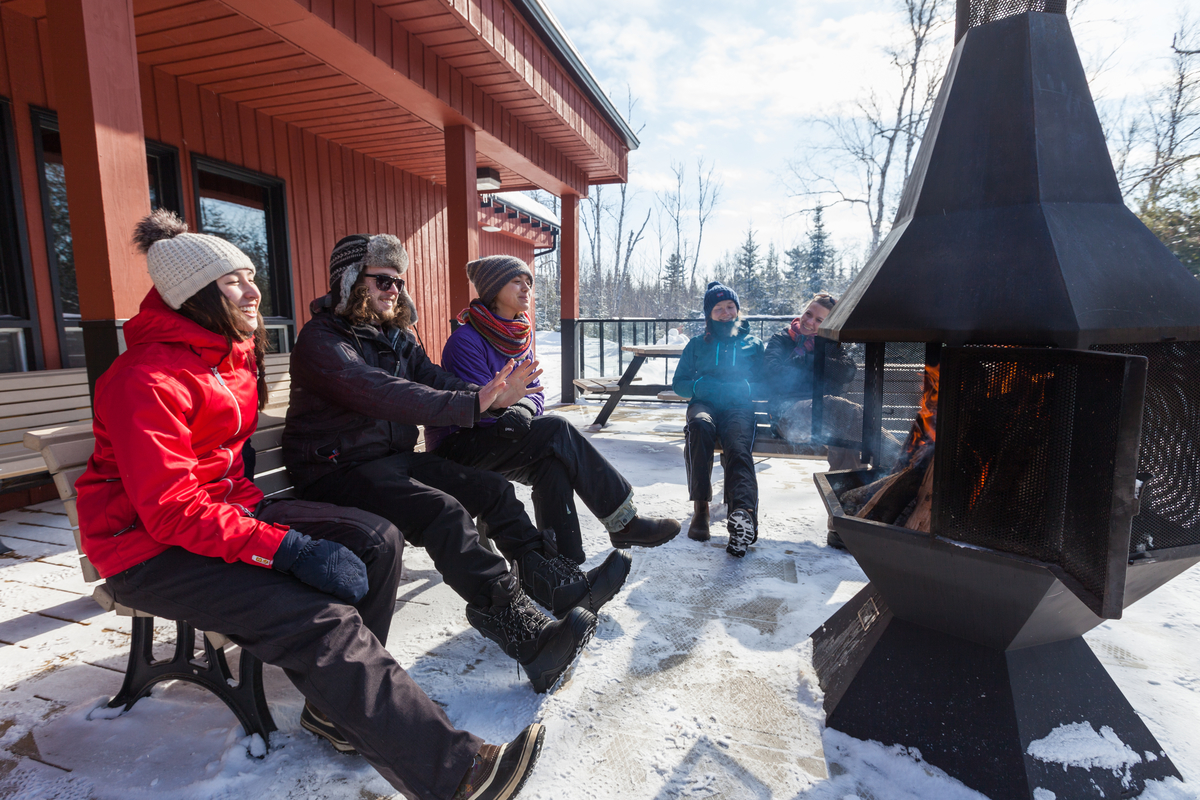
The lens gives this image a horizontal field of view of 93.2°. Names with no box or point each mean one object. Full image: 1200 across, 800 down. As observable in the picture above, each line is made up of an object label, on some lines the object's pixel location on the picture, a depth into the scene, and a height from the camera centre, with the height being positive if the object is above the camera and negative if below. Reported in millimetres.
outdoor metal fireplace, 1276 -267
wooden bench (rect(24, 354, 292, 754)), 1475 -904
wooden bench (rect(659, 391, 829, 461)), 3283 -740
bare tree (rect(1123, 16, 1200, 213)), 7102 +3916
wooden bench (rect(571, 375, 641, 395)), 5508 -628
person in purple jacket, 2211 -572
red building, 2102 +1476
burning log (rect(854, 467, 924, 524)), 1883 -586
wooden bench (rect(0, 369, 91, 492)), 2740 -475
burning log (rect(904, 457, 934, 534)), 1712 -579
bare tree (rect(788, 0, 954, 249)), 14930 +5653
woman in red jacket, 1216 -530
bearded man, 1729 -472
